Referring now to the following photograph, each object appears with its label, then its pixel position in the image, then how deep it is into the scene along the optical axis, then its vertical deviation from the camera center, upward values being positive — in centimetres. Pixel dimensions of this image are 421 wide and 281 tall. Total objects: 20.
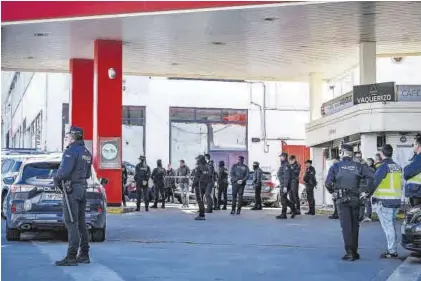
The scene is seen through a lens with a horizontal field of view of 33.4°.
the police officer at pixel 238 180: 1953 -22
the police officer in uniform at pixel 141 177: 2065 -16
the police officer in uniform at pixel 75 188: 905 -21
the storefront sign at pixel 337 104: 2084 +215
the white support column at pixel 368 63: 2081 +324
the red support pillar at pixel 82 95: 2388 +265
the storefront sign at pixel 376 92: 1917 +221
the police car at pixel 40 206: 1138 -56
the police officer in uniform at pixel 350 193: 999 -30
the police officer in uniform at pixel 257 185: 2204 -41
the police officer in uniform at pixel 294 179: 1900 -20
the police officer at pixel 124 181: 2162 -31
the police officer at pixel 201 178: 1819 -16
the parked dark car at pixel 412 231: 965 -81
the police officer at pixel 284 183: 1831 -29
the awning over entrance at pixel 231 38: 1700 +382
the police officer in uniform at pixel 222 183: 2222 -35
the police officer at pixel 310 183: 2000 -31
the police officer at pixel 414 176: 1034 -5
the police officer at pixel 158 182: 2258 -33
